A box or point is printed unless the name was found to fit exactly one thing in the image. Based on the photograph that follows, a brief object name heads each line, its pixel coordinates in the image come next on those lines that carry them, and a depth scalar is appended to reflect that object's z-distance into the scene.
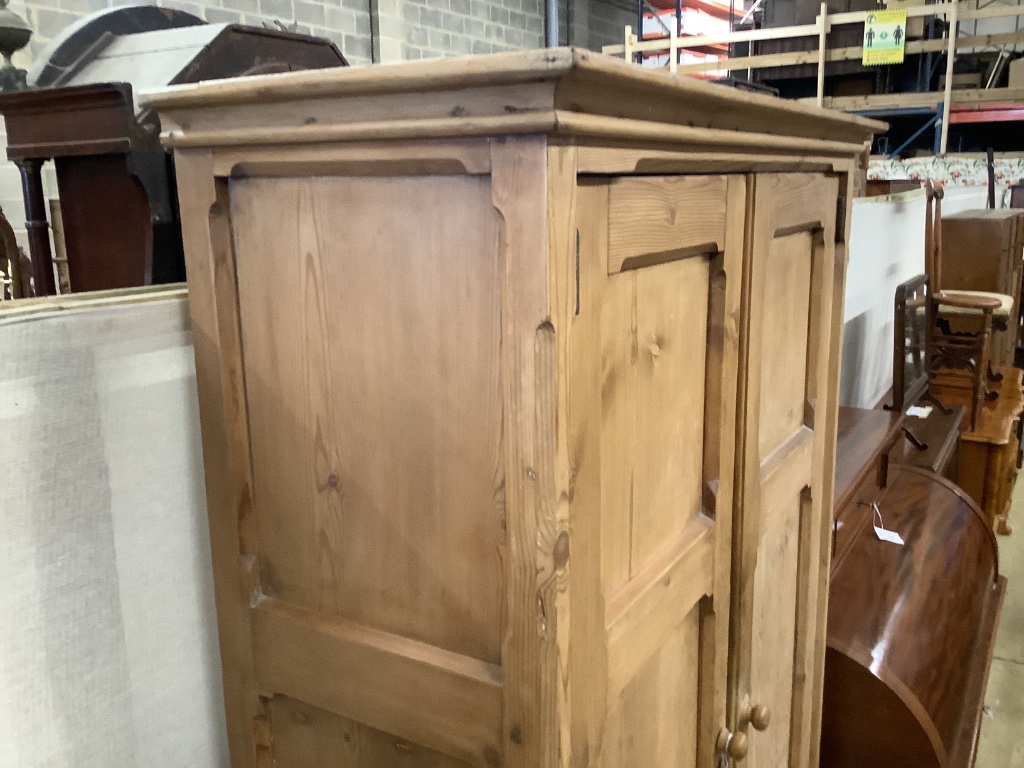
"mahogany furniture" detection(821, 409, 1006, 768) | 1.60
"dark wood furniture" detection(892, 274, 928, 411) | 2.78
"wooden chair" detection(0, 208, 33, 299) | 1.33
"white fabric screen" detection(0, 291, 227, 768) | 0.83
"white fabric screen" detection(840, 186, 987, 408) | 3.30
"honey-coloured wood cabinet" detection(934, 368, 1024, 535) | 3.38
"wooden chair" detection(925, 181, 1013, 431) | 3.46
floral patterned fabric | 6.71
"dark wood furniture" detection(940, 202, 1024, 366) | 4.34
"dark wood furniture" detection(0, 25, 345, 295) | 1.03
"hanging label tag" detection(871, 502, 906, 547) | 1.98
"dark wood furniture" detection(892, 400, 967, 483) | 2.68
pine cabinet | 0.65
